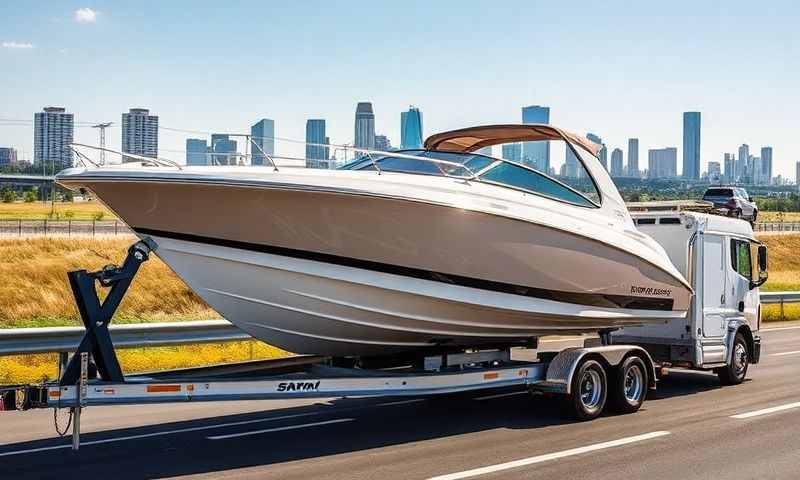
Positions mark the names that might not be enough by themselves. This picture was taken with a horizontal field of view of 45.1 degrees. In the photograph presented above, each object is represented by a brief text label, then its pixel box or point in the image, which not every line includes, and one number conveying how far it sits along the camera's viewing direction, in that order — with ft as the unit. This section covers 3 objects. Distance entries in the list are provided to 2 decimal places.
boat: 28.04
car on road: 119.24
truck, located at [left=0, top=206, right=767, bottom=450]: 27.00
